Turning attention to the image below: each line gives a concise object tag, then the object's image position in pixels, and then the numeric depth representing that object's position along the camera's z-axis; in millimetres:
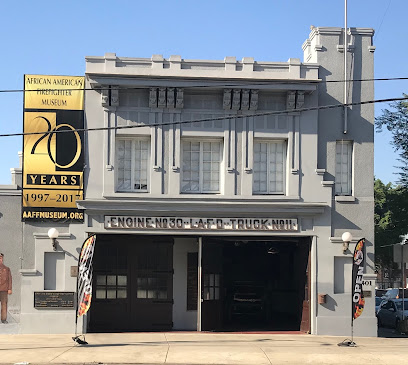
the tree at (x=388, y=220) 33812
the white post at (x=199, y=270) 20312
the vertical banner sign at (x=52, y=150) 19828
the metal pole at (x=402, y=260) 22094
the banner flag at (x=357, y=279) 17797
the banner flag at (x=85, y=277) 17312
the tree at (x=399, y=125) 31766
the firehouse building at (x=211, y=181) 19797
